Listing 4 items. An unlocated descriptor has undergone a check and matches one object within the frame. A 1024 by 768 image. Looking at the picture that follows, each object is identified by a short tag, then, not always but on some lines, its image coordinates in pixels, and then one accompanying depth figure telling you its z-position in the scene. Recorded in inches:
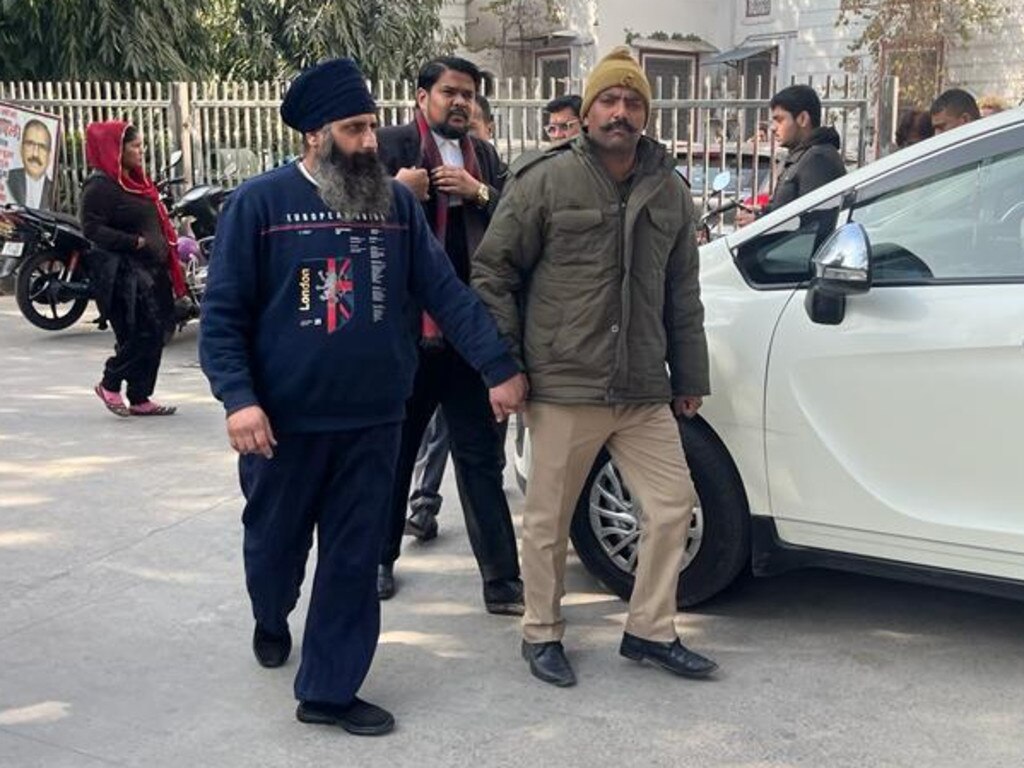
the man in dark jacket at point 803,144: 227.3
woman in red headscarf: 269.0
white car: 139.6
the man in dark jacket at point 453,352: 160.7
